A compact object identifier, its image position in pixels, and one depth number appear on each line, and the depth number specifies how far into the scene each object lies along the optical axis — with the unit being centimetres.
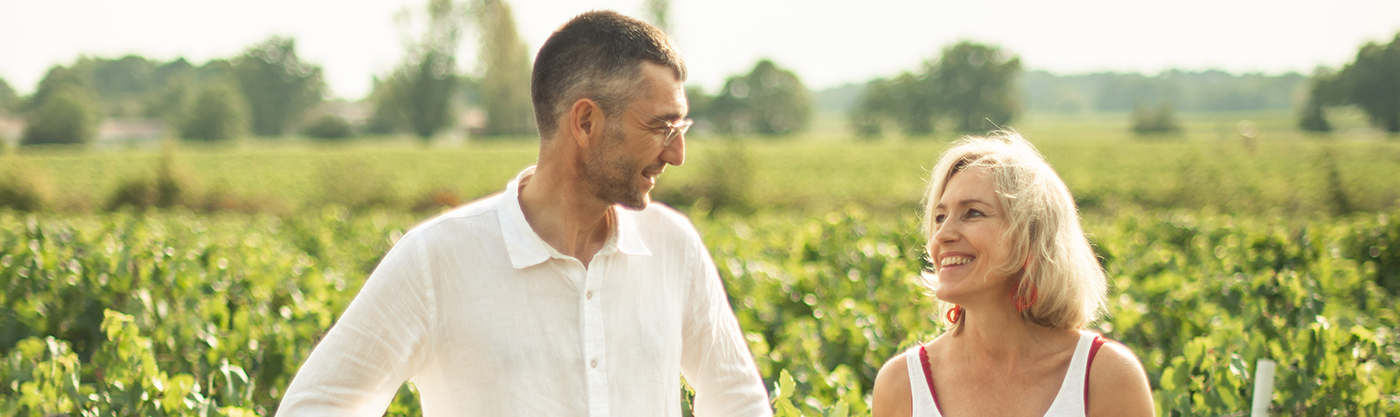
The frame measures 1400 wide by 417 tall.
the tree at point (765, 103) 9069
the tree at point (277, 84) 9200
